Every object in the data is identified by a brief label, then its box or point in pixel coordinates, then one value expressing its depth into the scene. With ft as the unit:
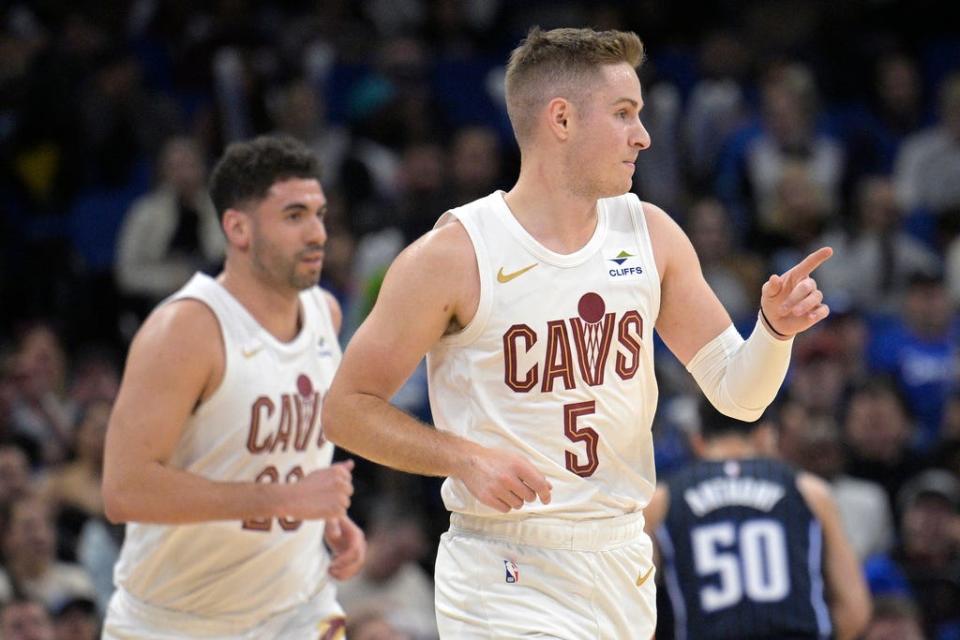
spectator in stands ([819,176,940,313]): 76.95
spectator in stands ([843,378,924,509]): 65.00
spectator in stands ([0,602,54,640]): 52.80
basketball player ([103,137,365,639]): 35.22
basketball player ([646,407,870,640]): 42.06
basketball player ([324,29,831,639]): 29.19
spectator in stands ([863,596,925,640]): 53.36
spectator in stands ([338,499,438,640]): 59.98
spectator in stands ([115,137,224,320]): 74.08
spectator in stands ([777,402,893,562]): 62.59
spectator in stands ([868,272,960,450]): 71.67
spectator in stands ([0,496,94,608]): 56.85
